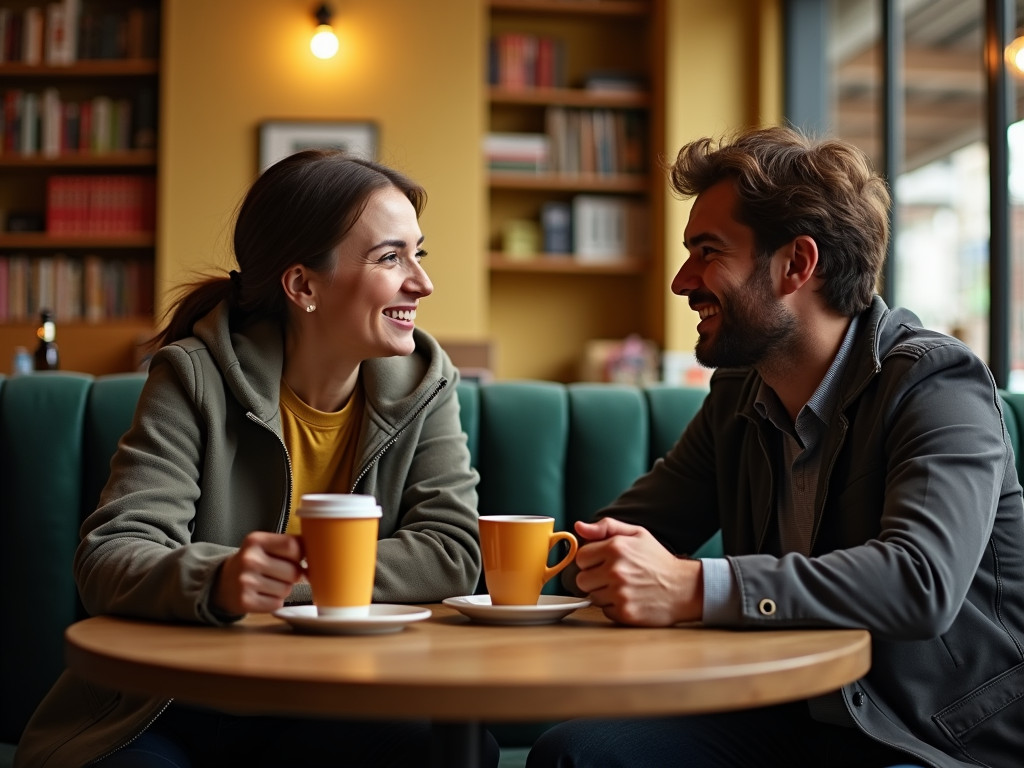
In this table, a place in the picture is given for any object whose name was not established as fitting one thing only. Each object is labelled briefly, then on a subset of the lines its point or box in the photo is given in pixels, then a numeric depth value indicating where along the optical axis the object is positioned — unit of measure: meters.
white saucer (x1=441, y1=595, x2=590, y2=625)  1.16
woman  1.37
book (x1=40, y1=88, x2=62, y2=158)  5.27
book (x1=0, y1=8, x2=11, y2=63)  5.27
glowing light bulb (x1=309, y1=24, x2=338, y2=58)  5.04
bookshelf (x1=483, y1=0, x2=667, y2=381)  5.39
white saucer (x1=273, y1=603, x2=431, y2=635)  1.06
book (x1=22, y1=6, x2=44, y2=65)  5.23
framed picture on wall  5.14
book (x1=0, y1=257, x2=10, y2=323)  5.28
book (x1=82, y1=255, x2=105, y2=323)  5.28
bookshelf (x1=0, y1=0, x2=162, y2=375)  5.24
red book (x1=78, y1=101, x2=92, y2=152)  5.28
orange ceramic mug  1.19
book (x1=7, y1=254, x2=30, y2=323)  5.28
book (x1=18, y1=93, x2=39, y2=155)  5.28
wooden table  0.84
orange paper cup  1.06
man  1.16
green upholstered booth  1.87
